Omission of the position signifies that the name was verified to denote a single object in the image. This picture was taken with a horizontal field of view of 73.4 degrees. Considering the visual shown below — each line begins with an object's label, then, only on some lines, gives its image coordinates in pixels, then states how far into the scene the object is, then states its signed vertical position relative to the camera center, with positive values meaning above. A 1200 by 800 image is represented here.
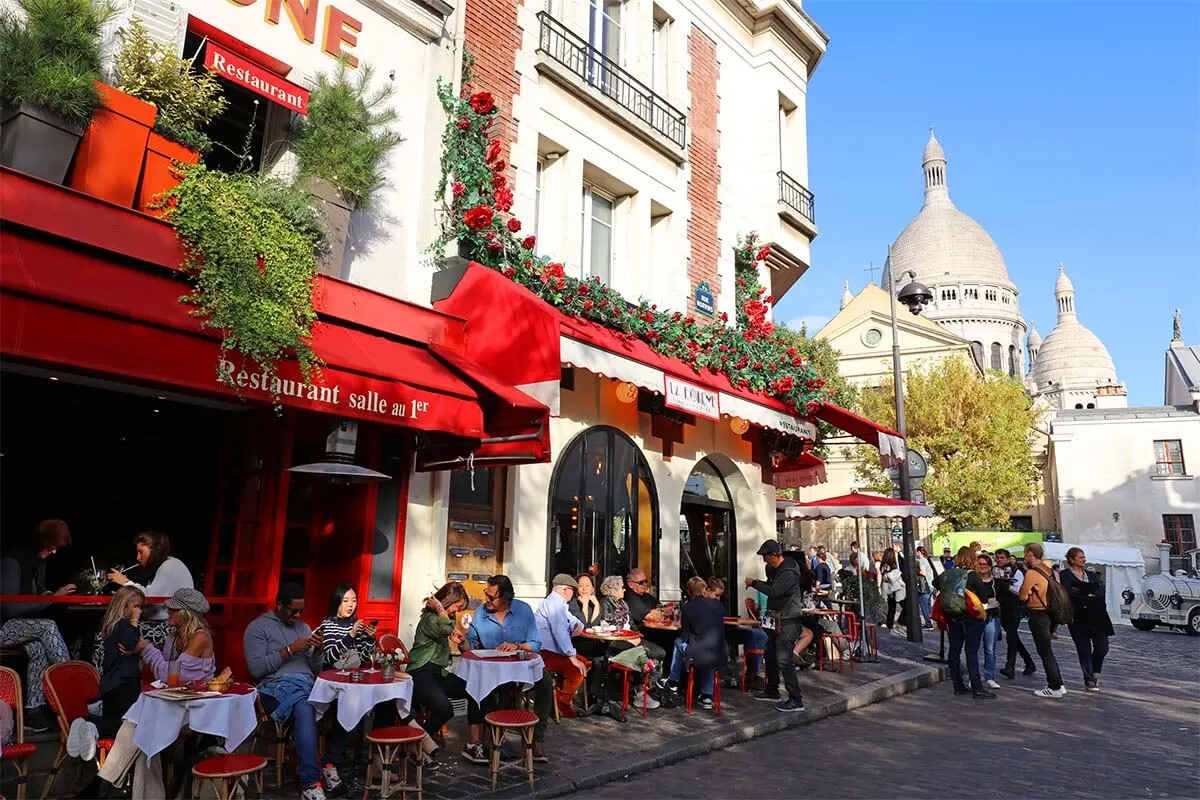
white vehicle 21.16 -1.17
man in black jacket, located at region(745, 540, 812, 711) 8.62 -0.66
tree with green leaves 33.75 +4.67
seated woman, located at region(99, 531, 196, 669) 6.05 -0.30
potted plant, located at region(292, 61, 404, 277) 7.32 +3.55
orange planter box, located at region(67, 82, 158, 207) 5.90 +2.83
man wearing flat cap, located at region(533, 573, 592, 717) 7.80 -0.89
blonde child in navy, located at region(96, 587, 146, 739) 5.30 -0.90
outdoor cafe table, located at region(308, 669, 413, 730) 5.38 -1.01
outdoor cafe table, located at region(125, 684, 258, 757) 4.78 -1.08
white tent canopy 24.17 -0.46
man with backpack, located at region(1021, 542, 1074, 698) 10.45 -0.62
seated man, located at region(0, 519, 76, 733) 5.66 -0.72
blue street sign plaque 12.34 +3.79
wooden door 8.62 +0.18
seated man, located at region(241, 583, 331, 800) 5.34 -0.91
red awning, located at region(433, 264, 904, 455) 7.86 +2.14
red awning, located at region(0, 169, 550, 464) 4.83 +1.40
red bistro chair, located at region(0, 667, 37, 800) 4.65 -1.20
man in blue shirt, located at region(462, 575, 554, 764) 6.93 -0.72
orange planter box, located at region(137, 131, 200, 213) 6.18 +2.83
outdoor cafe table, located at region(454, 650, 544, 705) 6.33 -1.00
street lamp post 15.10 +1.16
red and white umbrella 14.76 +0.86
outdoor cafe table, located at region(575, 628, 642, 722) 8.09 -0.96
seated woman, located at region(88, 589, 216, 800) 4.93 -0.84
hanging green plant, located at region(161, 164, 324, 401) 5.70 +2.03
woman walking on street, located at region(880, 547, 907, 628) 18.91 -0.72
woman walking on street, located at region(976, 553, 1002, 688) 10.67 -0.98
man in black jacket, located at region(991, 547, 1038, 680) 12.00 -0.93
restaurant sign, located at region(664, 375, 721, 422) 9.74 +1.85
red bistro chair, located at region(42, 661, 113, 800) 5.10 -1.02
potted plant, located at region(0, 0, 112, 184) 5.58 +3.11
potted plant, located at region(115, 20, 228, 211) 6.26 +3.48
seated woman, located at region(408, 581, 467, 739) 6.22 -0.88
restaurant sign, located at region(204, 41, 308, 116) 6.86 +3.99
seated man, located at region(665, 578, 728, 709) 8.45 -0.90
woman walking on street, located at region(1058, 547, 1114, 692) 11.03 -0.86
